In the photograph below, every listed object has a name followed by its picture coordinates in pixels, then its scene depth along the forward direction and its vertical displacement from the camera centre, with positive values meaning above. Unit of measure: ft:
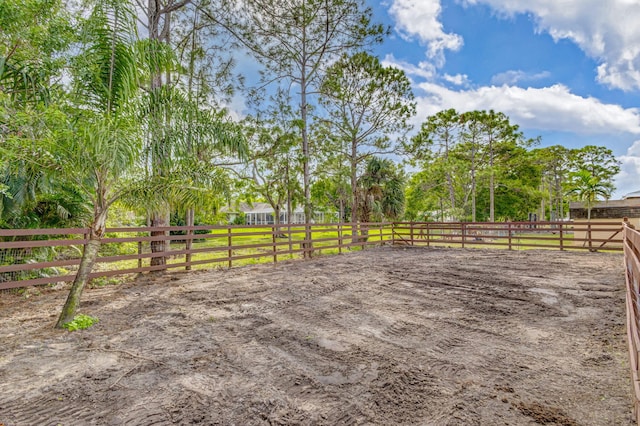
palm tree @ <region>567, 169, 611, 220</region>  42.45 +2.93
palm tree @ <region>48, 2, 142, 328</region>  11.71 +4.23
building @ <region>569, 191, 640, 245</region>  40.86 -0.29
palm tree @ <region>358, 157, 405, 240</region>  48.85 +3.06
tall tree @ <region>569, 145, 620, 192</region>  102.06 +16.75
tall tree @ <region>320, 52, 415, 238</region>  44.91 +16.00
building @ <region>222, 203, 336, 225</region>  121.39 -1.34
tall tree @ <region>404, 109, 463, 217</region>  69.46 +18.25
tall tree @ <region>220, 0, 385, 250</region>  35.27 +21.89
